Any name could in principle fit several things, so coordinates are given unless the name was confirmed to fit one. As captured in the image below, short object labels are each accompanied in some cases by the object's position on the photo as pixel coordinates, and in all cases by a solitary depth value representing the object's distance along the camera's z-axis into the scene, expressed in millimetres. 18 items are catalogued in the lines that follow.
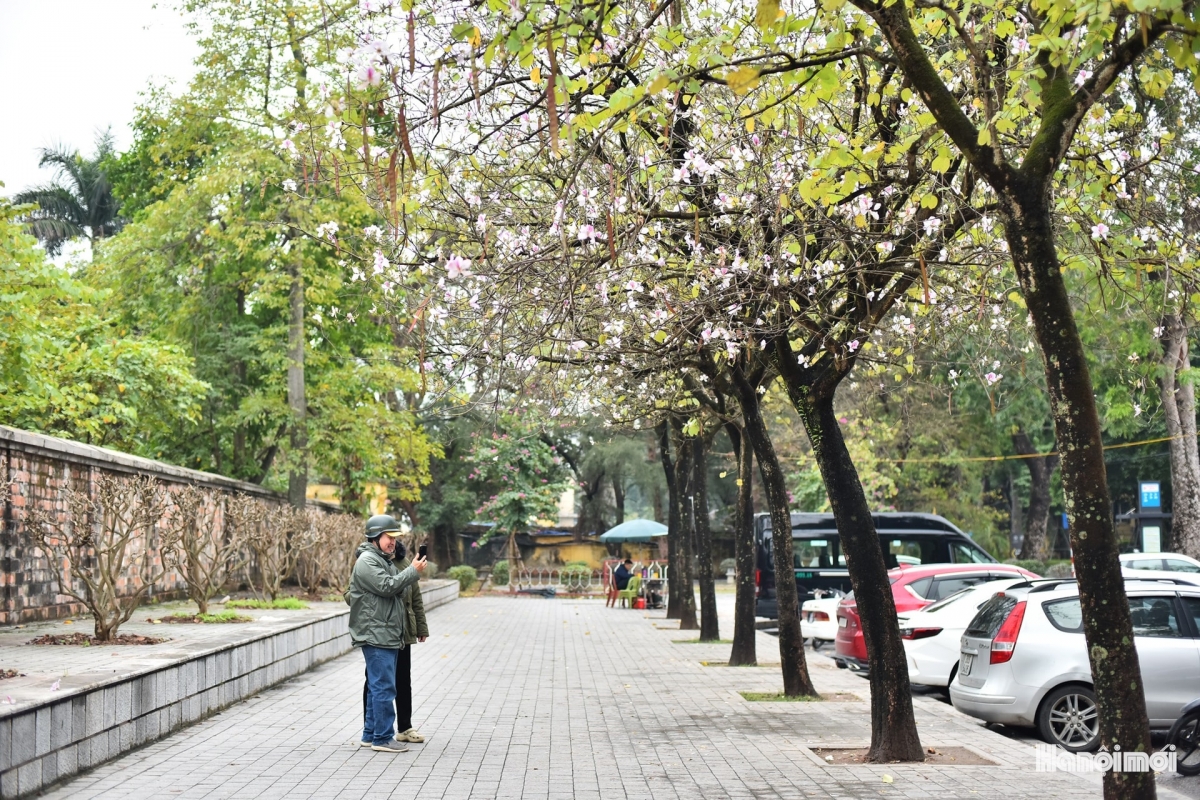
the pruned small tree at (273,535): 18594
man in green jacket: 9477
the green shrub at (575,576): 45256
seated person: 35344
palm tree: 55094
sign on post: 25422
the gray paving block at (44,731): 7387
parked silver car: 10359
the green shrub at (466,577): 43812
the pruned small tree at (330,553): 23734
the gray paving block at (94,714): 8195
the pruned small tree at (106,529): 11922
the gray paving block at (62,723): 7645
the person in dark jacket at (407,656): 10078
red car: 15875
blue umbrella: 40969
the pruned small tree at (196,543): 14305
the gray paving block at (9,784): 6875
